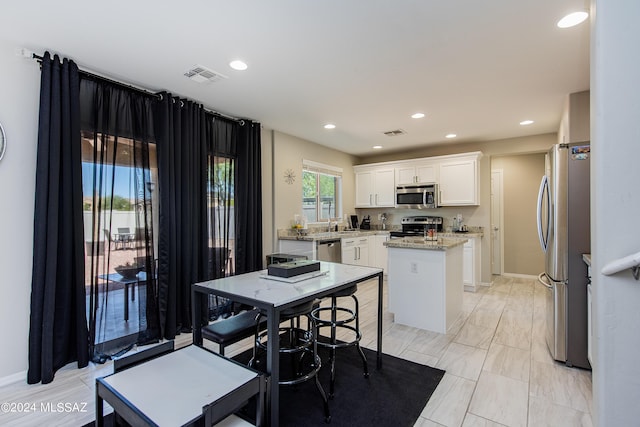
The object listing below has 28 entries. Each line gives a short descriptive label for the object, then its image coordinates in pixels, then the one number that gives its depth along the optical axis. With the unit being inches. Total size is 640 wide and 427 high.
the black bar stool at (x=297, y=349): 75.5
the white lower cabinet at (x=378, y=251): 228.1
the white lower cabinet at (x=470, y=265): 195.0
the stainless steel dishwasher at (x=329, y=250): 181.2
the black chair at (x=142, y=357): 61.1
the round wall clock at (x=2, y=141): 88.1
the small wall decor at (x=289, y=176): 189.8
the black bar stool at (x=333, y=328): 85.4
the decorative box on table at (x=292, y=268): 83.5
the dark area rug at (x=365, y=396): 74.4
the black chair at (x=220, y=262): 141.9
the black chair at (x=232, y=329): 78.9
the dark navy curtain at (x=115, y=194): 104.9
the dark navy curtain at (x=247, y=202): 156.2
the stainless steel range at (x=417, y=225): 228.0
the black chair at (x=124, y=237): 111.5
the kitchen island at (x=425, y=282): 127.6
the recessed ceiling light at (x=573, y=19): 75.4
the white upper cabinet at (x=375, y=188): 241.3
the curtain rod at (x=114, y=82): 93.8
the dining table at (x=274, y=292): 62.7
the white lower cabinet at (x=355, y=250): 202.2
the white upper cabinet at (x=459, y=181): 205.2
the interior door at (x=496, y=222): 238.5
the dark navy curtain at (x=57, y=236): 90.6
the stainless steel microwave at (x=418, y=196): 216.0
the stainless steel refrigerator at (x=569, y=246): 95.7
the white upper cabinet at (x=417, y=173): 220.2
